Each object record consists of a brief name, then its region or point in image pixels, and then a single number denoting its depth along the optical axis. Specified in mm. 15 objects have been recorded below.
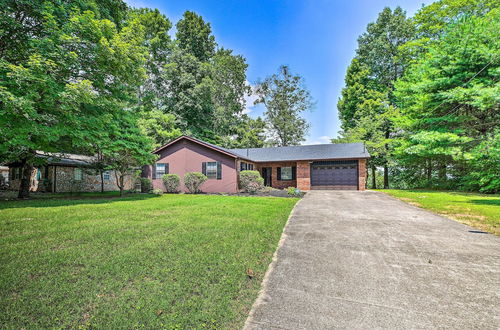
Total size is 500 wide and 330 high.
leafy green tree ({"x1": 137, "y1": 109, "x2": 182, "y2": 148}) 21766
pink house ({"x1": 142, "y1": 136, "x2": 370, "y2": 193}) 15766
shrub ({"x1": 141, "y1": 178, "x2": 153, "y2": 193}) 16094
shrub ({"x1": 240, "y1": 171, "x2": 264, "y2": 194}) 15016
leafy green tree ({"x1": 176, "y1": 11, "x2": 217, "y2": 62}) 28297
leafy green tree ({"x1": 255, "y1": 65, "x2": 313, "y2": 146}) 32188
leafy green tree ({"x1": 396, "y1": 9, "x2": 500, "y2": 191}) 12102
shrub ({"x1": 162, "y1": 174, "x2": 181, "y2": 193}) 15680
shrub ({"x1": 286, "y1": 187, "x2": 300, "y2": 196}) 13141
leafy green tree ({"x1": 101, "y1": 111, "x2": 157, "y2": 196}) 11469
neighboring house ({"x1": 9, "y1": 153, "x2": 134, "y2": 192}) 15927
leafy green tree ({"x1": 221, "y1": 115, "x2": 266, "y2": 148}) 29559
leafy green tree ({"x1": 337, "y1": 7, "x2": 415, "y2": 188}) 24047
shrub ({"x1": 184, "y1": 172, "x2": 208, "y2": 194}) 15383
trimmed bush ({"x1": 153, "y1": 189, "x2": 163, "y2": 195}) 14633
